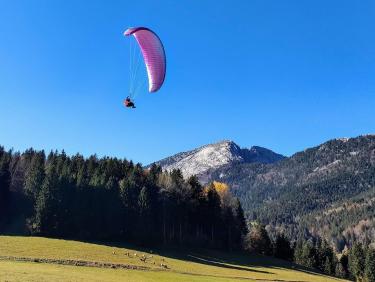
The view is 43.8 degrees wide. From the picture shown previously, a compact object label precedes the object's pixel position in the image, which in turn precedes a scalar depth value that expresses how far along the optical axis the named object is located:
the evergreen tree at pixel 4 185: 102.96
